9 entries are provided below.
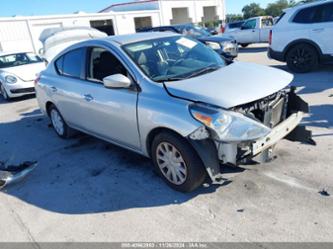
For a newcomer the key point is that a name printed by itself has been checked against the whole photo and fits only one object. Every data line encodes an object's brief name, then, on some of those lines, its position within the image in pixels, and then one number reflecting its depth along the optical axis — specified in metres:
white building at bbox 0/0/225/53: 27.14
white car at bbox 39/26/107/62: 10.10
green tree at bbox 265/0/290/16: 60.46
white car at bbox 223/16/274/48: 17.69
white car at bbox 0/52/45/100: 9.62
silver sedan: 3.13
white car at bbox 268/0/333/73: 8.46
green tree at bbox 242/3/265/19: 65.84
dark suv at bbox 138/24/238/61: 12.10
